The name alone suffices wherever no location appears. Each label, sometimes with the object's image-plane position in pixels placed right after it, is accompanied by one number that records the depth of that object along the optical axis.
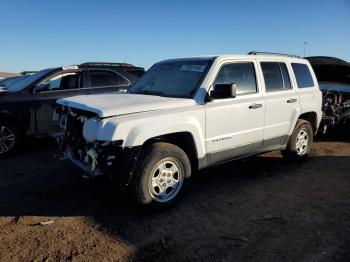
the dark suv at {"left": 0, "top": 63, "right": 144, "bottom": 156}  7.26
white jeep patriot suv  4.16
